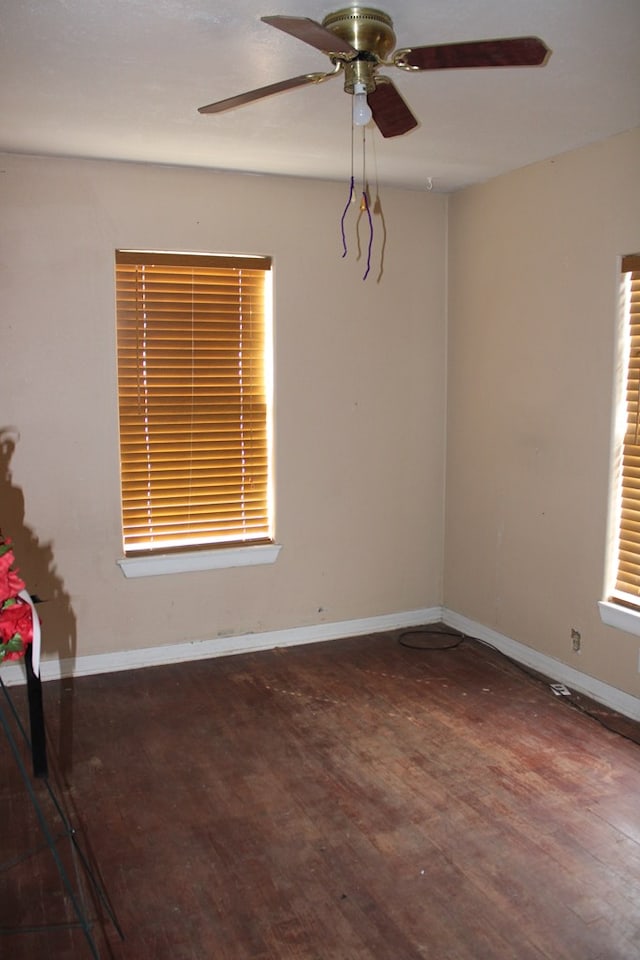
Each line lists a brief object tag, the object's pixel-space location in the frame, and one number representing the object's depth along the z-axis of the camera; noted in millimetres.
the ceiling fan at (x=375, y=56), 1873
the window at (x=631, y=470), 3377
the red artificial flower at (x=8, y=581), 1812
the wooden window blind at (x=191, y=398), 3955
